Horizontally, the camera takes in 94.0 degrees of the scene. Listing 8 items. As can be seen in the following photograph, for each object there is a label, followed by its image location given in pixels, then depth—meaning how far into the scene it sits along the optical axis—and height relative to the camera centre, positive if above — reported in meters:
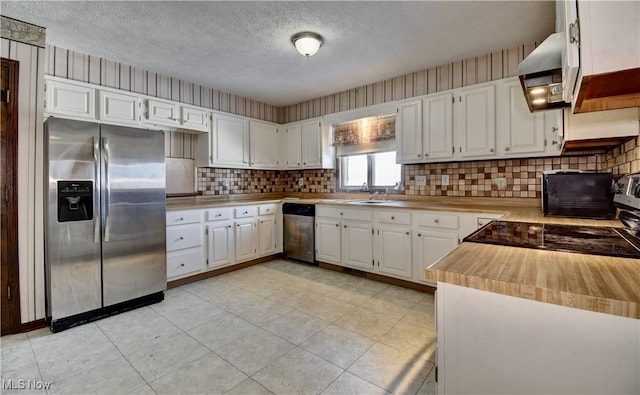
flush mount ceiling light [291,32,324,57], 2.56 +1.34
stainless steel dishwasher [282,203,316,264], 4.00 -0.47
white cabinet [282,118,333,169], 4.38 +0.77
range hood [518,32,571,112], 1.36 +0.61
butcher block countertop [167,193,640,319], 0.65 -0.21
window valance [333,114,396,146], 3.88 +0.92
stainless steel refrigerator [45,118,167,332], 2.34 -0.19
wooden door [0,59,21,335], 2.29 -0.01
